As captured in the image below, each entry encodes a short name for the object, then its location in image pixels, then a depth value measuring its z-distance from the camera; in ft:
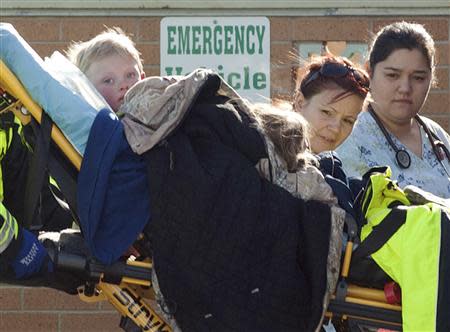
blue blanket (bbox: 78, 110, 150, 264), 22.75
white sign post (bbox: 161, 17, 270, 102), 39.50
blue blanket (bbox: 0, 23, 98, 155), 23.32
